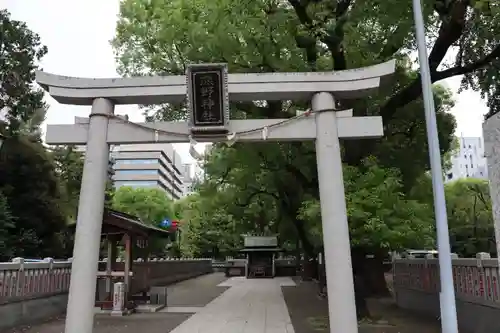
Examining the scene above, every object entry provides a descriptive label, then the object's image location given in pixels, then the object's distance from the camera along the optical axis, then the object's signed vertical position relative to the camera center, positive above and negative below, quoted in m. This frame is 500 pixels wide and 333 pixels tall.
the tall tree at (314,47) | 11.41 +5.80
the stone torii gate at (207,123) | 8.03 +2.49
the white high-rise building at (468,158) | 81.62 +17.89
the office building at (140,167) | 97.25 +19.75
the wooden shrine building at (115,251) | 14.75 +0.30
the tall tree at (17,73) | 19.68 +8.13
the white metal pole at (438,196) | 6.95 +0.99
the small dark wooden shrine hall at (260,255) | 36.50 +0.34
